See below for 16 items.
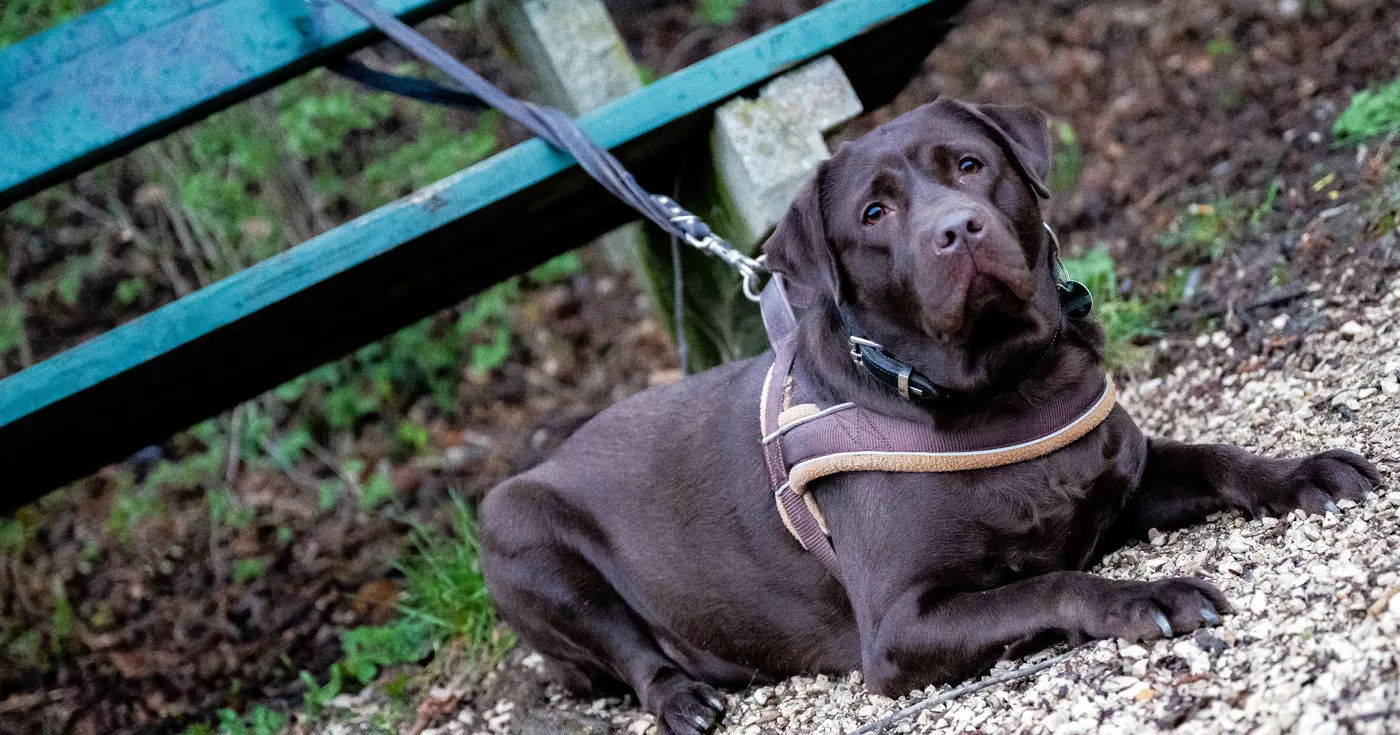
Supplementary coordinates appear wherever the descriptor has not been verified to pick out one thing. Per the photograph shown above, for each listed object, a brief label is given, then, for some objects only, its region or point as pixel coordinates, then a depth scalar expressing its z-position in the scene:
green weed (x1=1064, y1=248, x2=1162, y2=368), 4.34
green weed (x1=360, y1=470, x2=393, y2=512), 5.55
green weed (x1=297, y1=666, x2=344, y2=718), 4.27
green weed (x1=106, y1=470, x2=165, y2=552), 5.65
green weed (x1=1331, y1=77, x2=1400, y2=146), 4.55
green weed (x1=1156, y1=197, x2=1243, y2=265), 4.64
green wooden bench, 3.72
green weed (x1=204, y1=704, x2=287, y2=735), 4.23
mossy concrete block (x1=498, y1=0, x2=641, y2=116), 4.62
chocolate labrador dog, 2.67
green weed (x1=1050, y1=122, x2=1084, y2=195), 6.07
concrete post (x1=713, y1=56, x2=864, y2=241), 4.05
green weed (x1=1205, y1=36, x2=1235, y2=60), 6.52
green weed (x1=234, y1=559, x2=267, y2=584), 5.23
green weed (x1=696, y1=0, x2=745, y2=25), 5.54
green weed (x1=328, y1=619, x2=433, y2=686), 4.41
